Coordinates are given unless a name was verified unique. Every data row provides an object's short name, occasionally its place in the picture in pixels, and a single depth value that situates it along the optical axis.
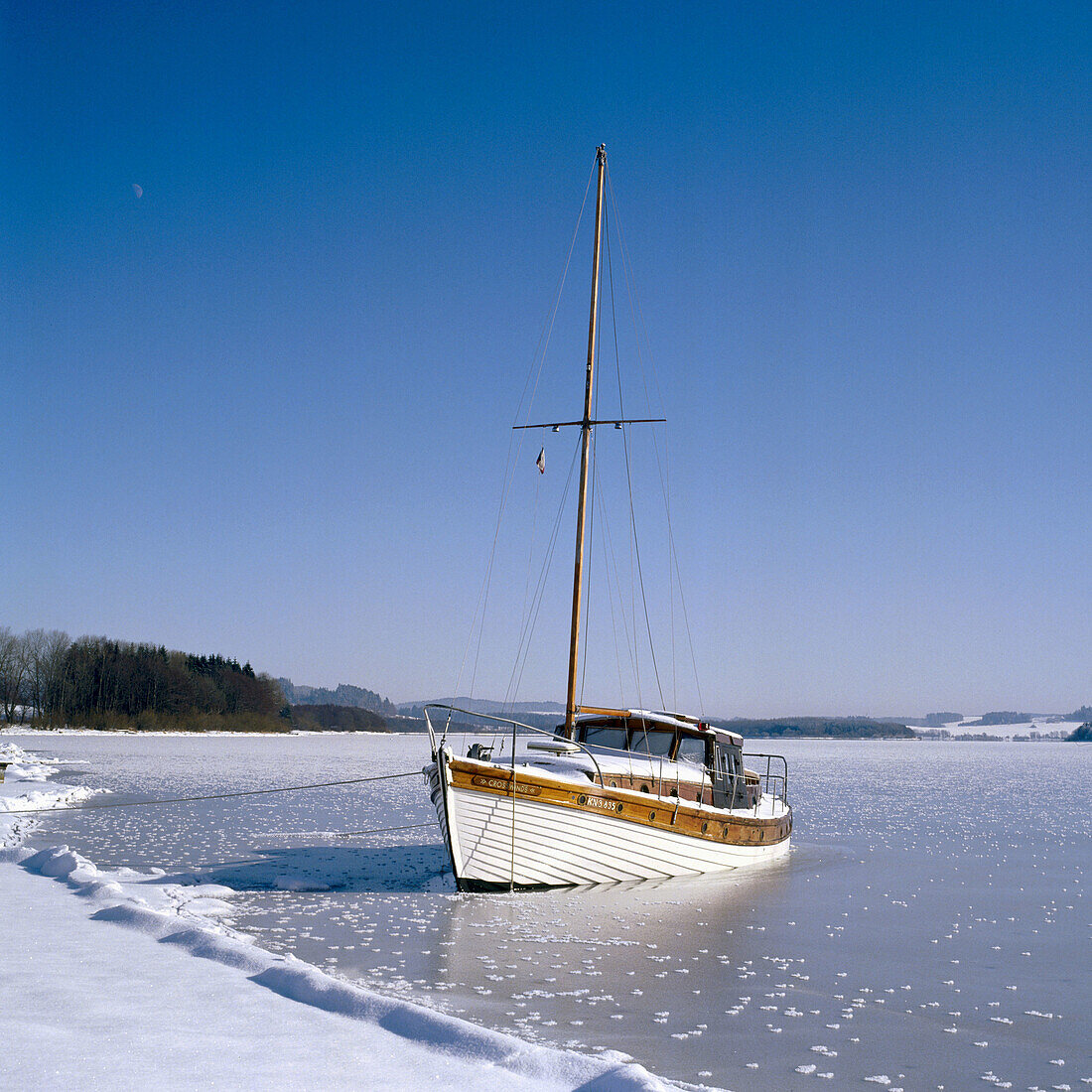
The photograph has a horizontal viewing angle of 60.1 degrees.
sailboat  15.88
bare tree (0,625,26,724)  105.56
